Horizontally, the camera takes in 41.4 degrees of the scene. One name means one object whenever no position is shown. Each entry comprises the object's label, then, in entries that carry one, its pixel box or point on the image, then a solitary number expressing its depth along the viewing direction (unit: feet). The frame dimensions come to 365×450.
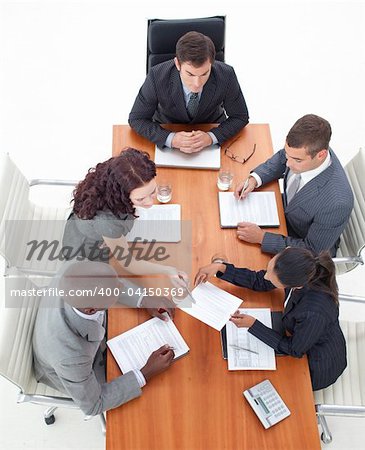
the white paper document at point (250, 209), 7.90
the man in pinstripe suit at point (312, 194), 7.33
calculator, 6.13
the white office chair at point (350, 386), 6.91
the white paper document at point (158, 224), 7.72
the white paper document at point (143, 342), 6.61
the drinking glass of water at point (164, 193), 7.95
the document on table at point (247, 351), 6.52
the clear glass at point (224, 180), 8.13
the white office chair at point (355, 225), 8.21
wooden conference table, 6.04
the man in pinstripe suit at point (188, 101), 8.48
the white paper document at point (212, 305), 6.74
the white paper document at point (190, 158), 8.45
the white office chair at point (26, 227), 7.98
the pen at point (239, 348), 6.64
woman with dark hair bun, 6.35
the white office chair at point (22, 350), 6.49
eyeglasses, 8.66
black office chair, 9.36
